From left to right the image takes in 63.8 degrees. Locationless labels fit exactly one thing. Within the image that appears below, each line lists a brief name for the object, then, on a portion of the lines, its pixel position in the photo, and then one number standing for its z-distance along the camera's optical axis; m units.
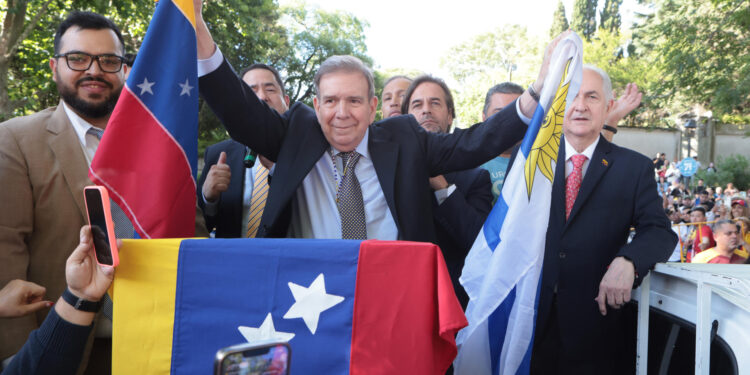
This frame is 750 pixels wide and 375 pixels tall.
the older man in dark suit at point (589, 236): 2.83
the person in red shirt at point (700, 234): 9.49
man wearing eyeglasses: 2.42
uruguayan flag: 2.51
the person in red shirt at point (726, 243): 7.19
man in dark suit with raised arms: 2.63
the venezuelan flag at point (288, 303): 1.93
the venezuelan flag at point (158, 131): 2.27
